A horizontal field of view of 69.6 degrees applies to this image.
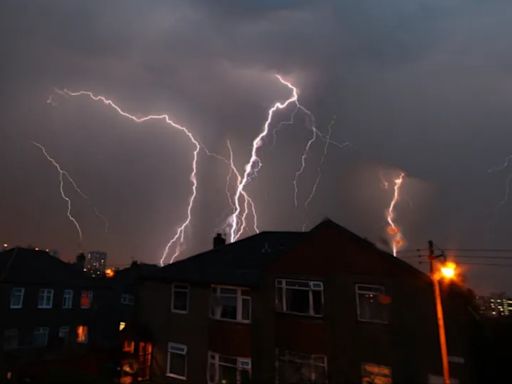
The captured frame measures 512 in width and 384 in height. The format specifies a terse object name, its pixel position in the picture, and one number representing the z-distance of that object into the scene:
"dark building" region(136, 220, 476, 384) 14.13
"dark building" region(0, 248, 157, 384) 20.50
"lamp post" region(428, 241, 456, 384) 10.84
